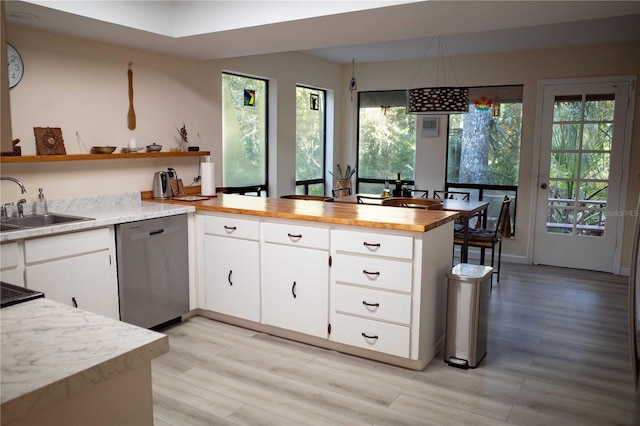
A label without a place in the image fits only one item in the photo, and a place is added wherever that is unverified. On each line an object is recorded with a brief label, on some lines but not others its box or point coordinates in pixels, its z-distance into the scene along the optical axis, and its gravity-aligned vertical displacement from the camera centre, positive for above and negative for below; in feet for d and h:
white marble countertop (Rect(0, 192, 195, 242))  9.41 -1.25
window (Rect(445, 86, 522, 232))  20.01 +0.61
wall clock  10.51 +1.80
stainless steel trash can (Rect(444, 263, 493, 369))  9.99 -3.07
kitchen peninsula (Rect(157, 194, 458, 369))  9.90 -2.42
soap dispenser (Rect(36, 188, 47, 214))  10.93 -1.04
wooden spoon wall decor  13.04 +1.23
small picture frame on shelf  11.05 +0.30
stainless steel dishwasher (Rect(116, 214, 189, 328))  10.94 -2.56
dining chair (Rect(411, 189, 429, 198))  21.17 -1.42
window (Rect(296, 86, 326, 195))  21.07 +0.77
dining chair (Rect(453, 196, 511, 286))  16.07 -2.39
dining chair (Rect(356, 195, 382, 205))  16.01 -1.30
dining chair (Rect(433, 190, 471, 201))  20.20 -1.43
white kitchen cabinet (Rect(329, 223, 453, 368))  9.79 -2.60
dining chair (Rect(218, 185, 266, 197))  17.69 -1.16
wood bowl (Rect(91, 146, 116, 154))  12.10 +0.14
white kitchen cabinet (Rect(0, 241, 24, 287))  8.89 -1.90
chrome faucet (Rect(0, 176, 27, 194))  9.64 -0.50
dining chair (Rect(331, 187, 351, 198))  22.08 -1.49
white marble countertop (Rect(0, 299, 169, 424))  3.18 -1.41
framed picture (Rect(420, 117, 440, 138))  21.27 +1.34
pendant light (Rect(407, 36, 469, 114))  14.64 +1.70
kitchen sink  10.33 -1.35
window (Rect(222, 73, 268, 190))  17.34 +0.92
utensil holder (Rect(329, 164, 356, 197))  22.75 -0.84
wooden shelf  10.26 -0.04
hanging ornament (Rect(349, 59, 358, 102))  22.62 +3.97
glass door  18.33 -0.46
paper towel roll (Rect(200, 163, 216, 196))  14.25 -0.60
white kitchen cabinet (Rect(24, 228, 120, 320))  9.46 -2.21
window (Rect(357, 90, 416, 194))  22.26 +0.84
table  14.65 -1.39
